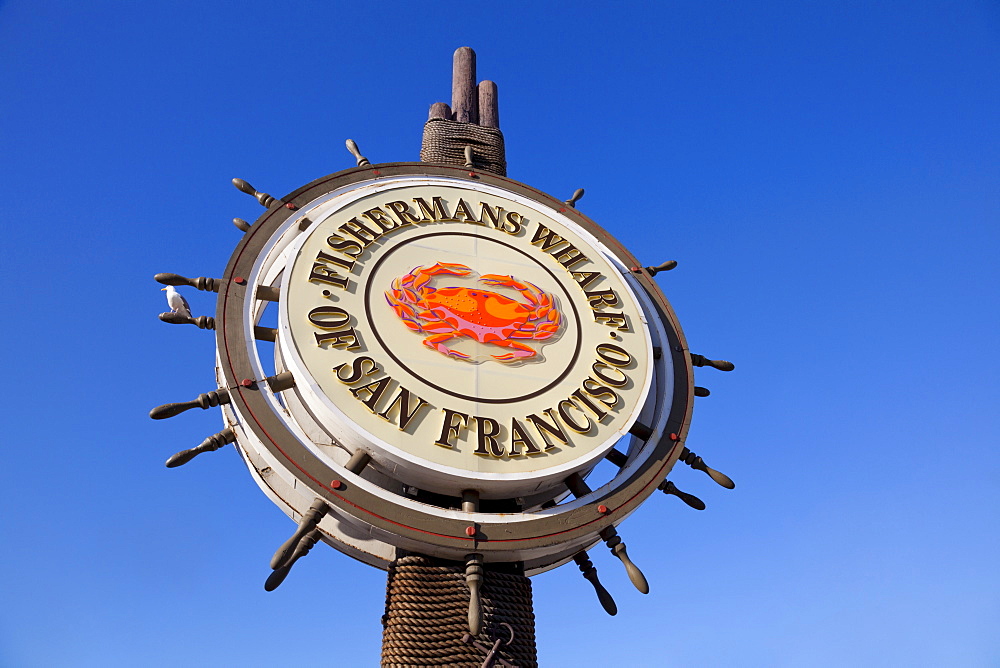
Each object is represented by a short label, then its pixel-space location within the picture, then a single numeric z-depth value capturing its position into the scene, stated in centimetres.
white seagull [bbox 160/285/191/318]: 585
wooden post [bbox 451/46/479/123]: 927
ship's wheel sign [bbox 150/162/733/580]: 523
